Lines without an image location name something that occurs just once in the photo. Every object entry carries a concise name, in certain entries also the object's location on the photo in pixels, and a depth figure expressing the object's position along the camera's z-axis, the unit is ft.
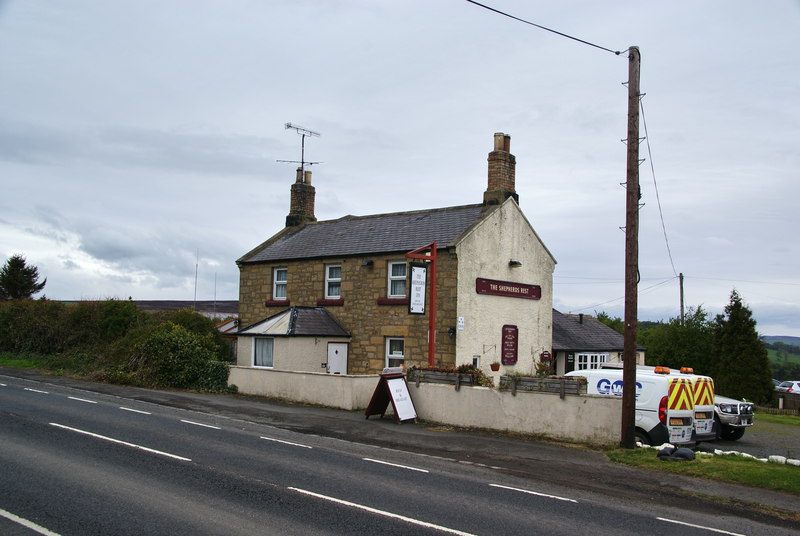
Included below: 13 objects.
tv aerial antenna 109.41
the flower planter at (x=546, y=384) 49.88
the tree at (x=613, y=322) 156.04
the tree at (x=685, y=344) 120.67
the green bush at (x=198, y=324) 93.35
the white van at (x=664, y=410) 46.98
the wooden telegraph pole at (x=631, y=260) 44.86
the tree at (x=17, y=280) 191.21
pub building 75.48
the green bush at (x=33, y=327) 104.27
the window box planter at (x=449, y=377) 56.39
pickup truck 58.75
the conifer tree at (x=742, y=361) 105.40
